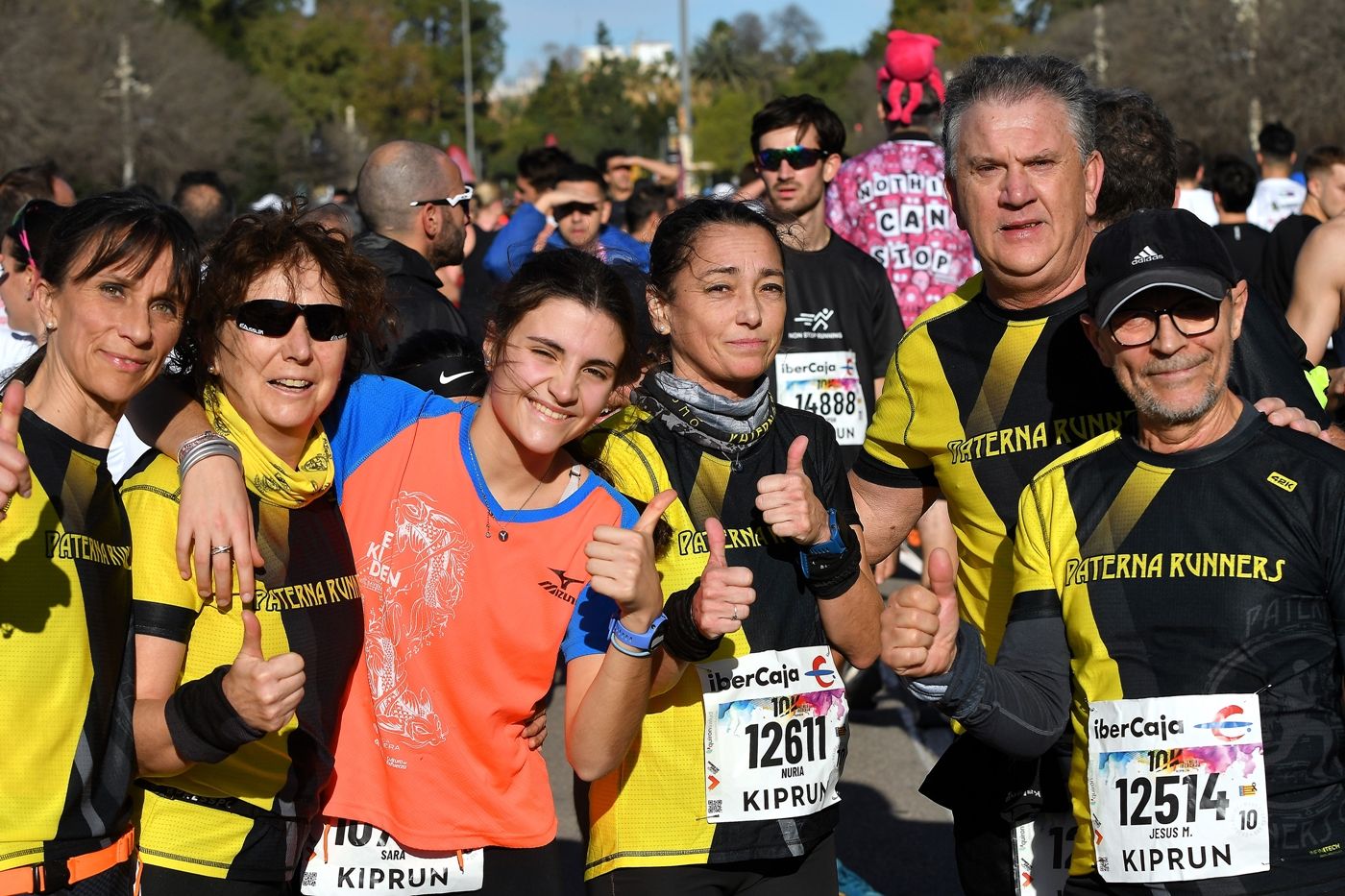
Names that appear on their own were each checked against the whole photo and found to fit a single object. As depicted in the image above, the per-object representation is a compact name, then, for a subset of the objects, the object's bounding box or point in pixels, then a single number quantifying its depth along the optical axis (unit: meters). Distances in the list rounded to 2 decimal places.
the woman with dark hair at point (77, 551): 3.02
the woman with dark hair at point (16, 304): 5.30
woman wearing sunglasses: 3.20
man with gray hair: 3.86
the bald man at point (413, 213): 6.22
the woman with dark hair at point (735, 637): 3.65
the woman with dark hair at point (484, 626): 3.47
